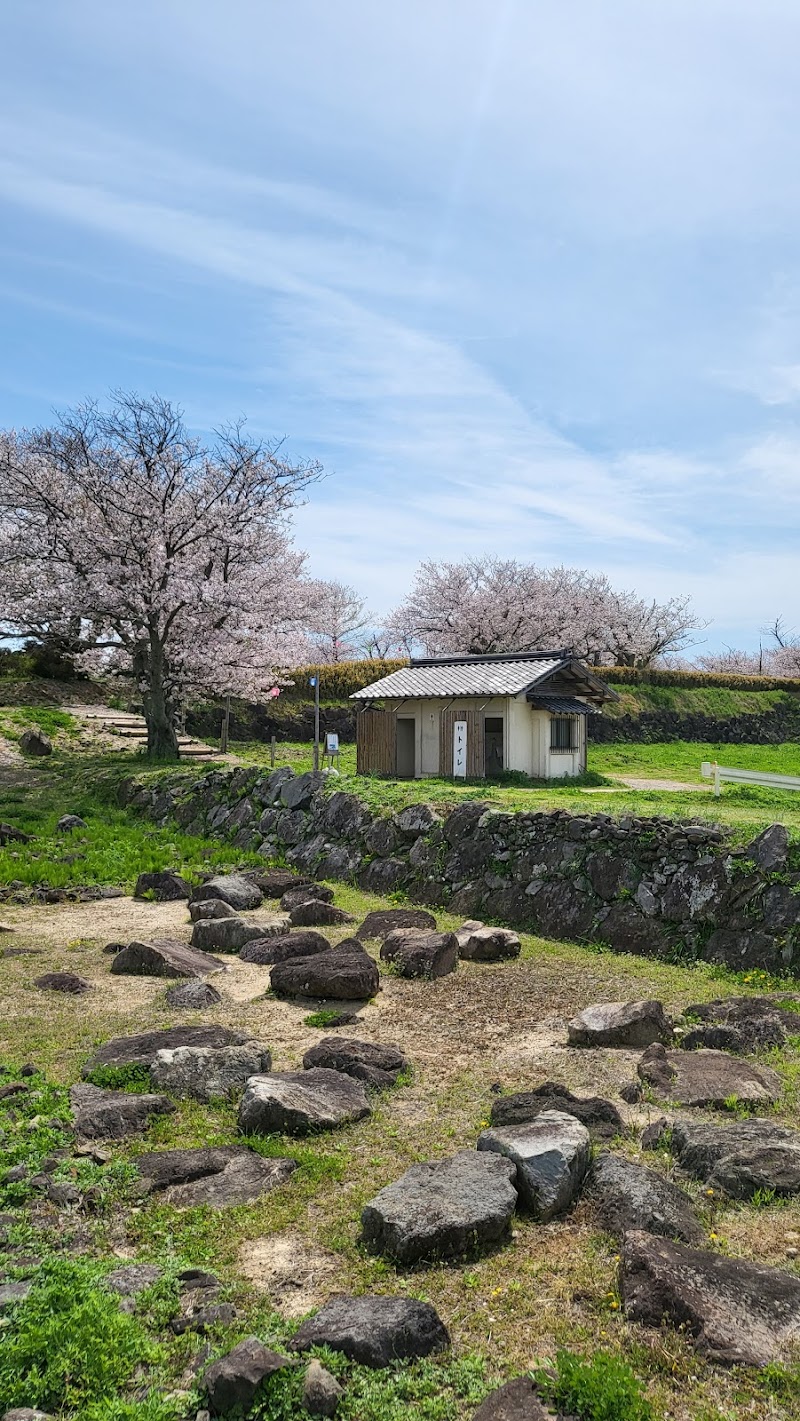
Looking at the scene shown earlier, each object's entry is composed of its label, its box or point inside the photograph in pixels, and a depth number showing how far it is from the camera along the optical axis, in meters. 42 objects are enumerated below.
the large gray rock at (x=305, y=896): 13.26
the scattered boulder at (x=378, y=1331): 3.76
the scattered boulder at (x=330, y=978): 9.07
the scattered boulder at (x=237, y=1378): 3.51
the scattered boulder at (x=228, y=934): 11.09
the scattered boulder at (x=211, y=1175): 5.14
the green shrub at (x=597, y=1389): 3.42
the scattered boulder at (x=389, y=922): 11.48
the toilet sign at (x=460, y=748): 24.38
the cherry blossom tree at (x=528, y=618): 49.75
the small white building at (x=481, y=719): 24.48
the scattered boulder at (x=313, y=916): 12.25
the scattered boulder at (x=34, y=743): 25.94
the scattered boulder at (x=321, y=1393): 3.49
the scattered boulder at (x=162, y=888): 13.95
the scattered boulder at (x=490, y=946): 10.68
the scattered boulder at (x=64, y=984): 9.09
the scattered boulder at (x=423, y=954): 9.88
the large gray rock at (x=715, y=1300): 3.76
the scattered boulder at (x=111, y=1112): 5.88
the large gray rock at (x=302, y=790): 17.30
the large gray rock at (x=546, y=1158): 4.92
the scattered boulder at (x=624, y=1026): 7.69
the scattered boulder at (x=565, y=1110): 5.84
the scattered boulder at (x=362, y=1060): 6.80
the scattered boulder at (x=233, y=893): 13.16
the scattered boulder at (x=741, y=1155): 5.07
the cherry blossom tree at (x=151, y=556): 24.12
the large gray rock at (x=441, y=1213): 4.52
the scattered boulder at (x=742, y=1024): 7.46
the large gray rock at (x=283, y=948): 10.44
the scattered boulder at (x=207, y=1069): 6.59
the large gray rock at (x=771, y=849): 10.27
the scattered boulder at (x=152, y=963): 9.77
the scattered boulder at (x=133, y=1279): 4.18
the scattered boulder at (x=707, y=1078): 6.29
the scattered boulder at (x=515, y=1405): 3.43
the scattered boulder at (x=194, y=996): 8.75
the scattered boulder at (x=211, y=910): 12.07
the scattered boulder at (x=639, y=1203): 4.64
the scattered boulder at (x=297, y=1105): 5.95
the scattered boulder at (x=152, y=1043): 7.02
